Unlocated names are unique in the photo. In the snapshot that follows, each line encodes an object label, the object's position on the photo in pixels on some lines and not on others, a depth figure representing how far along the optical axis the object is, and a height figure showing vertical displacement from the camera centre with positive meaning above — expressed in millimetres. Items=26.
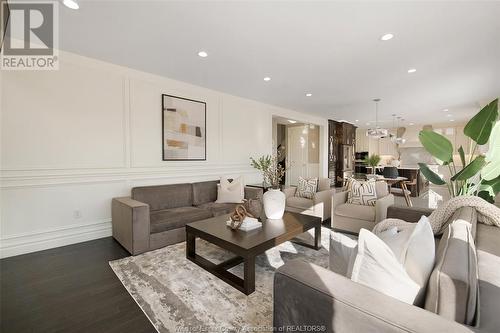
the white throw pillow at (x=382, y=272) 913 -455
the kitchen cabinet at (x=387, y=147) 10969 +771
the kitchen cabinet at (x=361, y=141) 11807 +1154
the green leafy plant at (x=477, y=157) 1811 +51
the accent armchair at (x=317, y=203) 3970 -727
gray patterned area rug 1678 -1161
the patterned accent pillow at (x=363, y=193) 3613 -503
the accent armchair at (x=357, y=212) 3295 -751
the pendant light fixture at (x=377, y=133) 6289 +849
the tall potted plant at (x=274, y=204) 2838 -518
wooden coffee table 2012 -755
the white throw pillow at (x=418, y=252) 946 -410
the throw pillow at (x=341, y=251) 1319 -534
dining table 5019 -444
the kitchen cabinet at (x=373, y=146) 11430 +849
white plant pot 2838 -520
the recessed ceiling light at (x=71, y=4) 2029 +1464
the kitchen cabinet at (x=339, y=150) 8547 +522
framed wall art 3988 +641
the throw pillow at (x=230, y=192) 4032 -521
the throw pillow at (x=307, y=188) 4301 -484
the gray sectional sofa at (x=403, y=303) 743 -506
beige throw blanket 1595 -367
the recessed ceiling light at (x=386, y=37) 2553 +1448
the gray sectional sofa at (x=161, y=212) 2759 -720
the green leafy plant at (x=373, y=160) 6911 +84
